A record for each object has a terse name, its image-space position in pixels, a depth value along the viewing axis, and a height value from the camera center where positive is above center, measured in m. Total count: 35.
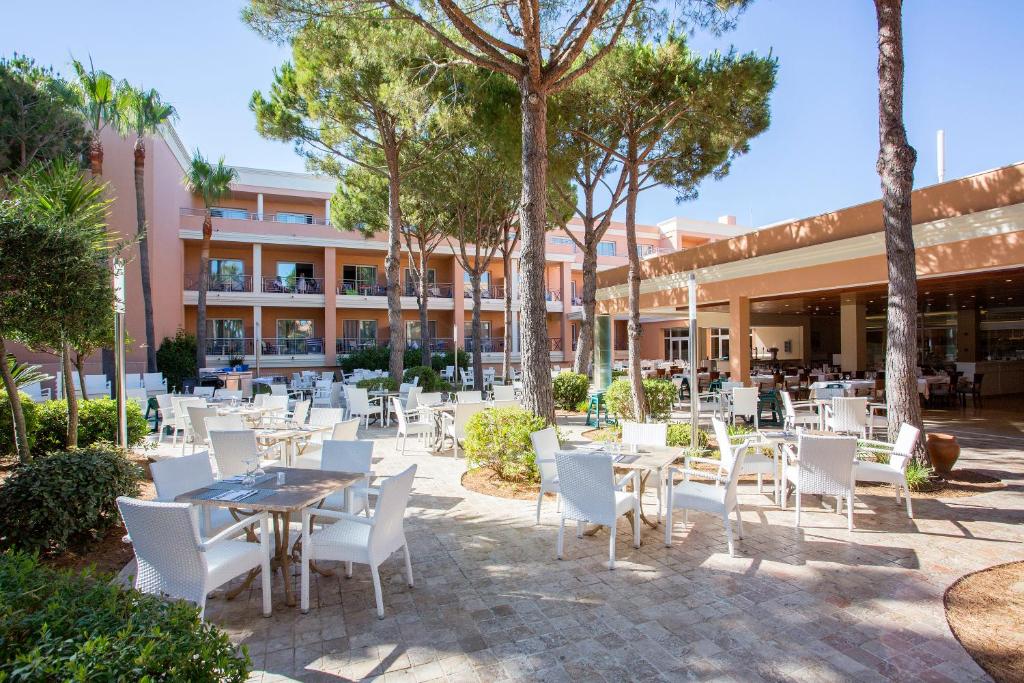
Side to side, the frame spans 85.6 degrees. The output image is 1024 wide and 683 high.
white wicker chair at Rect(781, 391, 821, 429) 8.29 -1.18
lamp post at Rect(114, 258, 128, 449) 5.44 +0.13
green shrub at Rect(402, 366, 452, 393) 14.52 -0.83
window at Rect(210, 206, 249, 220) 23.30 +5.85
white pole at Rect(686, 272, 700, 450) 6.45 -0.15
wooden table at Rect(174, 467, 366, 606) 3.24 -0.91
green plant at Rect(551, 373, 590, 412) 12.77 -1.06
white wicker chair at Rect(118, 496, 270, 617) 2.79 -1.03
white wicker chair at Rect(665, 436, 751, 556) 4.12 -1.17
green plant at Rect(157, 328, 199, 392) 18.31 -0.28
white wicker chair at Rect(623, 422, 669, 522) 5.39 -0.89
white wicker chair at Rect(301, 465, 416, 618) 3.24 -1.18
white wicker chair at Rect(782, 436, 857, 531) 4.57 -1.05
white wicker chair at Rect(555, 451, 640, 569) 3.91 -1.06
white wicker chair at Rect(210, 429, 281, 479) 5.12 -0.91
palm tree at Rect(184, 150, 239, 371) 18.53 +5.56
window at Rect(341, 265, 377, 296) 23.78 +3.10
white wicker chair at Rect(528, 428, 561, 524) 4.87 -1.03
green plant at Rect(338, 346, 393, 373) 21.73 -0.44
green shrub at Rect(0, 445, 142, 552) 3.81 -1.05
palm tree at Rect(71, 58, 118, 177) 14.72 +6.81
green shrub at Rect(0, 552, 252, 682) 1.47 -0.84
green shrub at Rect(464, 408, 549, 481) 6.27 -1.10
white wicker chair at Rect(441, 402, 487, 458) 7.79 -1.00
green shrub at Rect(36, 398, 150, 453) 6.90 -0.95
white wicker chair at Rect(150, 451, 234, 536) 3.73 -0.92
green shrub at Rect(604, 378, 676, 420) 9.61 -0.94
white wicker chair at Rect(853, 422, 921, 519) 4.95 -1.15
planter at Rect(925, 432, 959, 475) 6.08 -1.23
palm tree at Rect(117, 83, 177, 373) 15.23 +6.36
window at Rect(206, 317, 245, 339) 22.39 +0.89
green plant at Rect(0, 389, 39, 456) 6.68 -0.87
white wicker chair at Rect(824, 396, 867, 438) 7.46 -1.02
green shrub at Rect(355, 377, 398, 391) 12.33 -0.80
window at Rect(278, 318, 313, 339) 23.38 +0.88
